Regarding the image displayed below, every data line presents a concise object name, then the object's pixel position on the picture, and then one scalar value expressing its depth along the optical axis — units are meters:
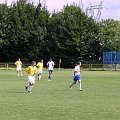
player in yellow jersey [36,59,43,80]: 39.63
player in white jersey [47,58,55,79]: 42.29
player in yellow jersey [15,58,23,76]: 49.03
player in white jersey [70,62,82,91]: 27.88
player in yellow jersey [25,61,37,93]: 26.04
